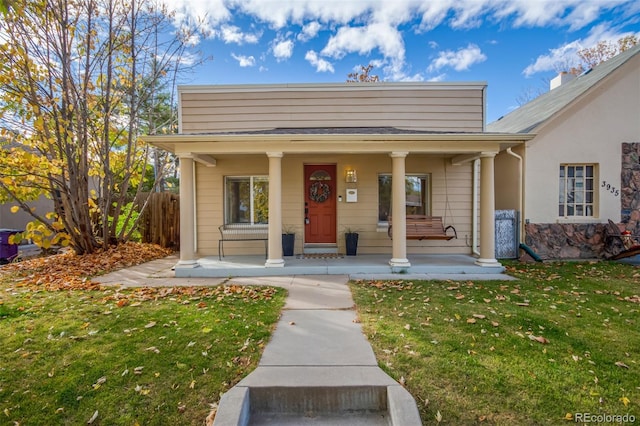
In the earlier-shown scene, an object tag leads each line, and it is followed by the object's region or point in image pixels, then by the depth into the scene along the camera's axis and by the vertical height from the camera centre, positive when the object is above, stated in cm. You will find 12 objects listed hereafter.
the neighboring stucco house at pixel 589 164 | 720 +109
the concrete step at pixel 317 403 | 206 -142
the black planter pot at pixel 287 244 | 695 -83
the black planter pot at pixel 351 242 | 694 -79
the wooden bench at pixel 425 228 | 620 -42
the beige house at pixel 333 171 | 715 +92
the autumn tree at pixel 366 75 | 1515 +700
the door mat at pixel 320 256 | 679 -110
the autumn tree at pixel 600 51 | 1315 +747
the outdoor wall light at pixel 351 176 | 702 +79
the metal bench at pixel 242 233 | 718 -58
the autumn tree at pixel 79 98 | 629 +263
